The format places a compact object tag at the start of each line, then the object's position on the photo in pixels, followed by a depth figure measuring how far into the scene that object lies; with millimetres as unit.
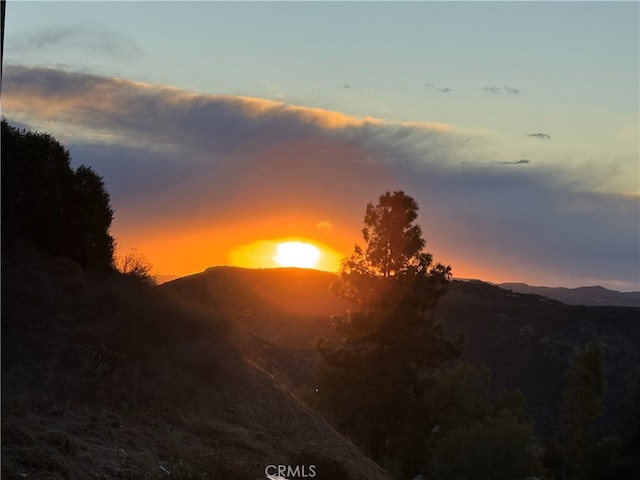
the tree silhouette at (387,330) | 40469
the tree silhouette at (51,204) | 20578
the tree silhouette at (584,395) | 51094
